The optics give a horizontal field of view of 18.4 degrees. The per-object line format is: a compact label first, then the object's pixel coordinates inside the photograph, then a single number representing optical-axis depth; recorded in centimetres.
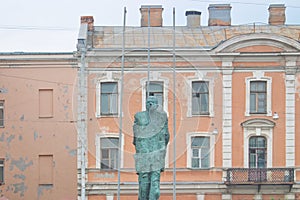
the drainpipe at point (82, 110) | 3547
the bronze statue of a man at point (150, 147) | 1936
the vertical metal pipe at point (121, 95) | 2962
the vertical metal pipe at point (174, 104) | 3149
